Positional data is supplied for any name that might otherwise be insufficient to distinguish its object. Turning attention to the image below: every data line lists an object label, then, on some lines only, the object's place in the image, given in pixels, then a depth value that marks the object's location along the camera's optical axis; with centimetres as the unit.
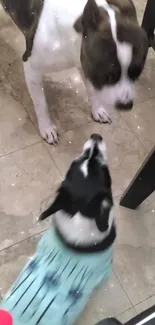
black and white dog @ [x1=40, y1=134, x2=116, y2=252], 98
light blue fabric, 98
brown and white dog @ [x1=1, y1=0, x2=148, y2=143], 107
